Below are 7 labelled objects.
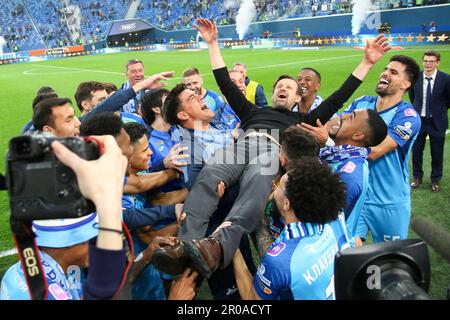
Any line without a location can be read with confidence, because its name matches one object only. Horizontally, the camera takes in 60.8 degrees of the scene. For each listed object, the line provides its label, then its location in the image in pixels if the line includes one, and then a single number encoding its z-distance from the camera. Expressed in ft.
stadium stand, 143.13
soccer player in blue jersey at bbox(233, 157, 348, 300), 6.26
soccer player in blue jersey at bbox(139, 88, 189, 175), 10.92
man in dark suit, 18.11
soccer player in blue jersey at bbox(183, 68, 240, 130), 17.51
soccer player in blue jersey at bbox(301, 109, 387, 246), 8.94
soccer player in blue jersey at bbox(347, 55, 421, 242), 10.52
